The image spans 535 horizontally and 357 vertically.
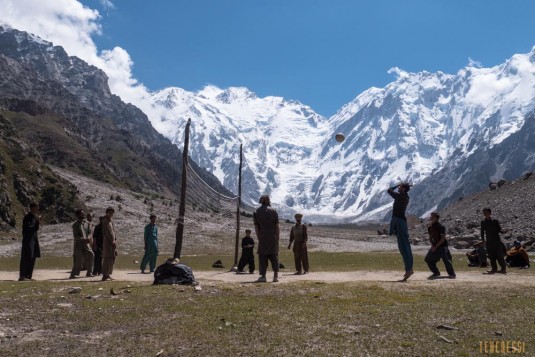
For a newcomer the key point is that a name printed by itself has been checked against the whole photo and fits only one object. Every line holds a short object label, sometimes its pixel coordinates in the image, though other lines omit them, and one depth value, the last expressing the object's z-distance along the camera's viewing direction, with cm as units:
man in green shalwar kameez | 2617
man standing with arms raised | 1919
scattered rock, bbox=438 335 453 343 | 969
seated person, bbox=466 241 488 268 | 2881
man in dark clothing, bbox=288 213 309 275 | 2523
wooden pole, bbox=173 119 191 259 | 2758
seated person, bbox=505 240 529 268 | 2673
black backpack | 1855
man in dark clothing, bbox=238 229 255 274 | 2673
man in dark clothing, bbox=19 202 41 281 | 2150
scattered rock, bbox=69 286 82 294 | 1605
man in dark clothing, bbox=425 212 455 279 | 2064
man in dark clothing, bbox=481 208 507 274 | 2263
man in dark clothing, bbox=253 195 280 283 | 1998
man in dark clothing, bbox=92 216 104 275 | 2479
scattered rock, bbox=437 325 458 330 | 1059
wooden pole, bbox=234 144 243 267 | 3318
